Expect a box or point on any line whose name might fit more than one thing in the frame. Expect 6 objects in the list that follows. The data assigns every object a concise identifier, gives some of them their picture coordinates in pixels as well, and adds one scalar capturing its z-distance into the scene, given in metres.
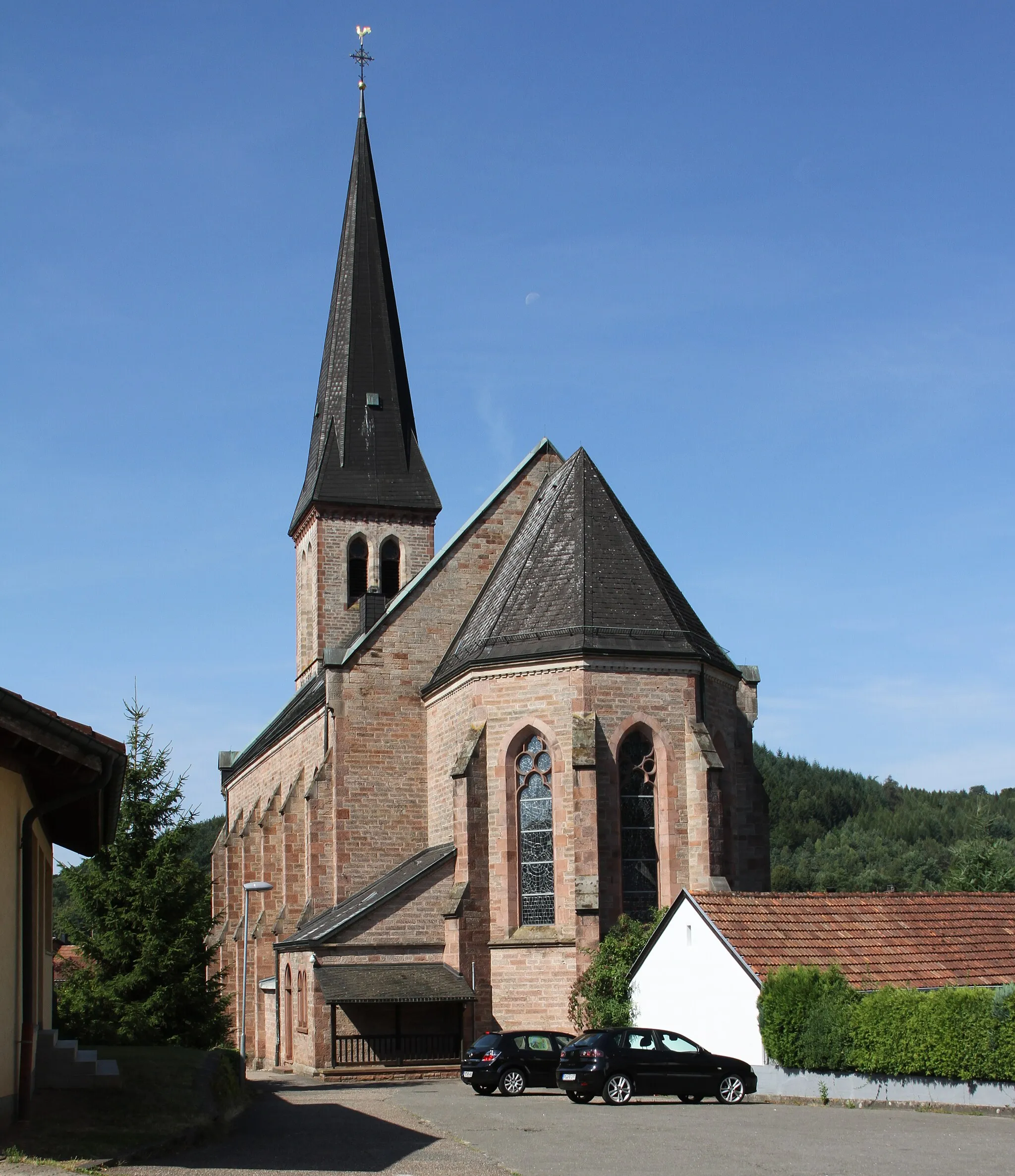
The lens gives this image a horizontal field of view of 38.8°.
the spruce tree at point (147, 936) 29.09
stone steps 14.39
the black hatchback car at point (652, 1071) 20.34
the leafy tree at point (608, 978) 26.61
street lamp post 29.36
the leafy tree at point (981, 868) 45.88
